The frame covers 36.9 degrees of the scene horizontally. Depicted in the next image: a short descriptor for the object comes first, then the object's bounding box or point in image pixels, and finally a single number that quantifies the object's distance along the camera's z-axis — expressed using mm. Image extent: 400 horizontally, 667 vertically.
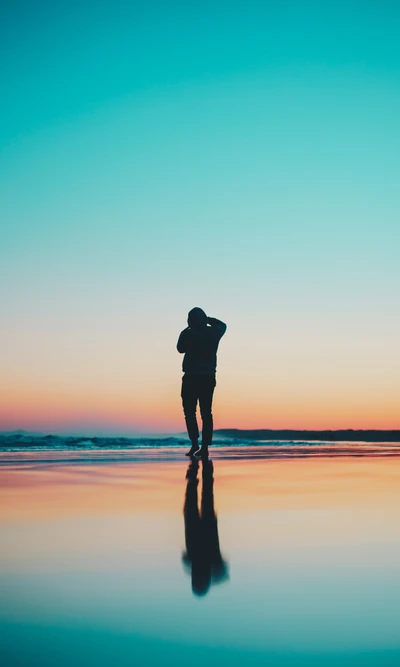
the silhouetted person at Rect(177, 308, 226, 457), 8133
